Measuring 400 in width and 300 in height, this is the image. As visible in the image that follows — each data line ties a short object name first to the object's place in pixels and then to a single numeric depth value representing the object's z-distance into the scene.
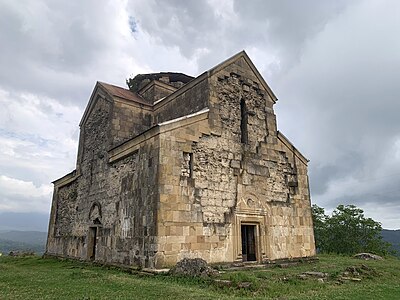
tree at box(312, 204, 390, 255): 30.47
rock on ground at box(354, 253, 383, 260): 16.30
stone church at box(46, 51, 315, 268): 10.61
